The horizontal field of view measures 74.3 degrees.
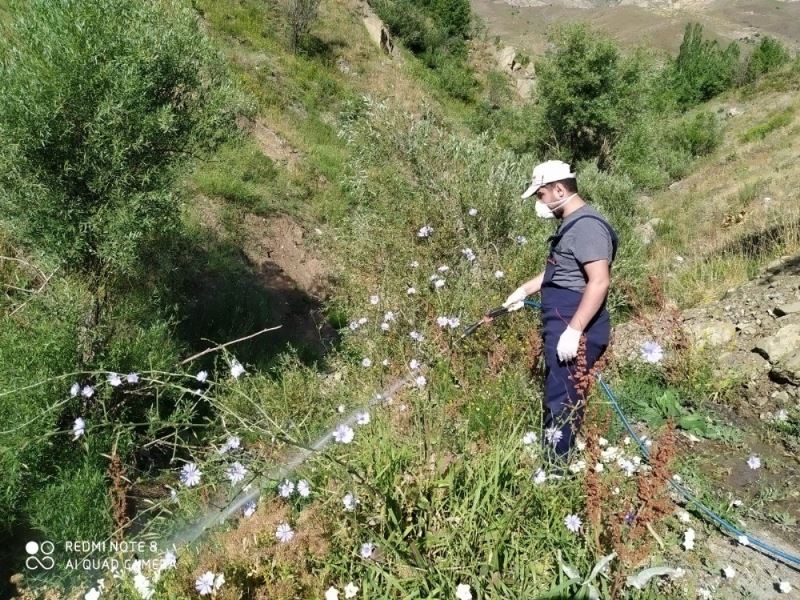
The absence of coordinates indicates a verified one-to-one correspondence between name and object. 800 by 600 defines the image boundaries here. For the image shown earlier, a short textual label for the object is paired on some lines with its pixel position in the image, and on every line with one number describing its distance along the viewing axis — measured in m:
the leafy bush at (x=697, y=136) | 28.27
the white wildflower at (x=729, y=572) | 2.45
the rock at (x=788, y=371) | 4.57
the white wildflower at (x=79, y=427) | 2.38
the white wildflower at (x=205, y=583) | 1.83
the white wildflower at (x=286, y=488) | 2.09
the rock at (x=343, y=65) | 19.54
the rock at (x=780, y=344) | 4.83
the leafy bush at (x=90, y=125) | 3.82
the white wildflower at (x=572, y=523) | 2.14
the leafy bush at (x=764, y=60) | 45.34
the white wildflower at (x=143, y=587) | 1.93
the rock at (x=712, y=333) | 5.34
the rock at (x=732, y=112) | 35.70
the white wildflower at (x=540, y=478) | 2.26
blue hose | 2.65
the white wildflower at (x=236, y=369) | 2.26
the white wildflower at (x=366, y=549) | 2.04
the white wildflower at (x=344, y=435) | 2.14
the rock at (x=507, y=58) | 33.47
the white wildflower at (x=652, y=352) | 2.64
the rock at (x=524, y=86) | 32.00
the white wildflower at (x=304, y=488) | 2.13
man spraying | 3.01
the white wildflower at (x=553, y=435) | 2.48
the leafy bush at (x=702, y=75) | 45.20
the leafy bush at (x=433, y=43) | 27.23
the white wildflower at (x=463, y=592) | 1.92
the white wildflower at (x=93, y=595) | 1.94
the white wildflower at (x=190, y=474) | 2.12
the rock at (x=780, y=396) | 4.47
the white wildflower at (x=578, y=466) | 2.52
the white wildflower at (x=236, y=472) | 2.05
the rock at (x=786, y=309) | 5.50
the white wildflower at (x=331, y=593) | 1.95
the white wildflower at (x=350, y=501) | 2.01
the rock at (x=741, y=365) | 4.80
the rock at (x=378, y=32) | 23.11
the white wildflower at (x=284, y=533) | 2.02
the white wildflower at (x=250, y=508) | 2.26
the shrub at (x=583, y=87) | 17.66
